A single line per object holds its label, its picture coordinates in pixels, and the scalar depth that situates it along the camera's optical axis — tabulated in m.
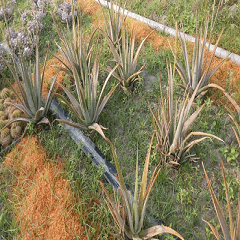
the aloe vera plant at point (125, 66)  2.59
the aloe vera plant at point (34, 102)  2.34
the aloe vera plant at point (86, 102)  2.22
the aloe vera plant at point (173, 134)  1.91
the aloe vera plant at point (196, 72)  2.38
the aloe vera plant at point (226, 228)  1.24
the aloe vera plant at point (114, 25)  3.10
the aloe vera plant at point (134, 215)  1.48
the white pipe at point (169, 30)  2.98
